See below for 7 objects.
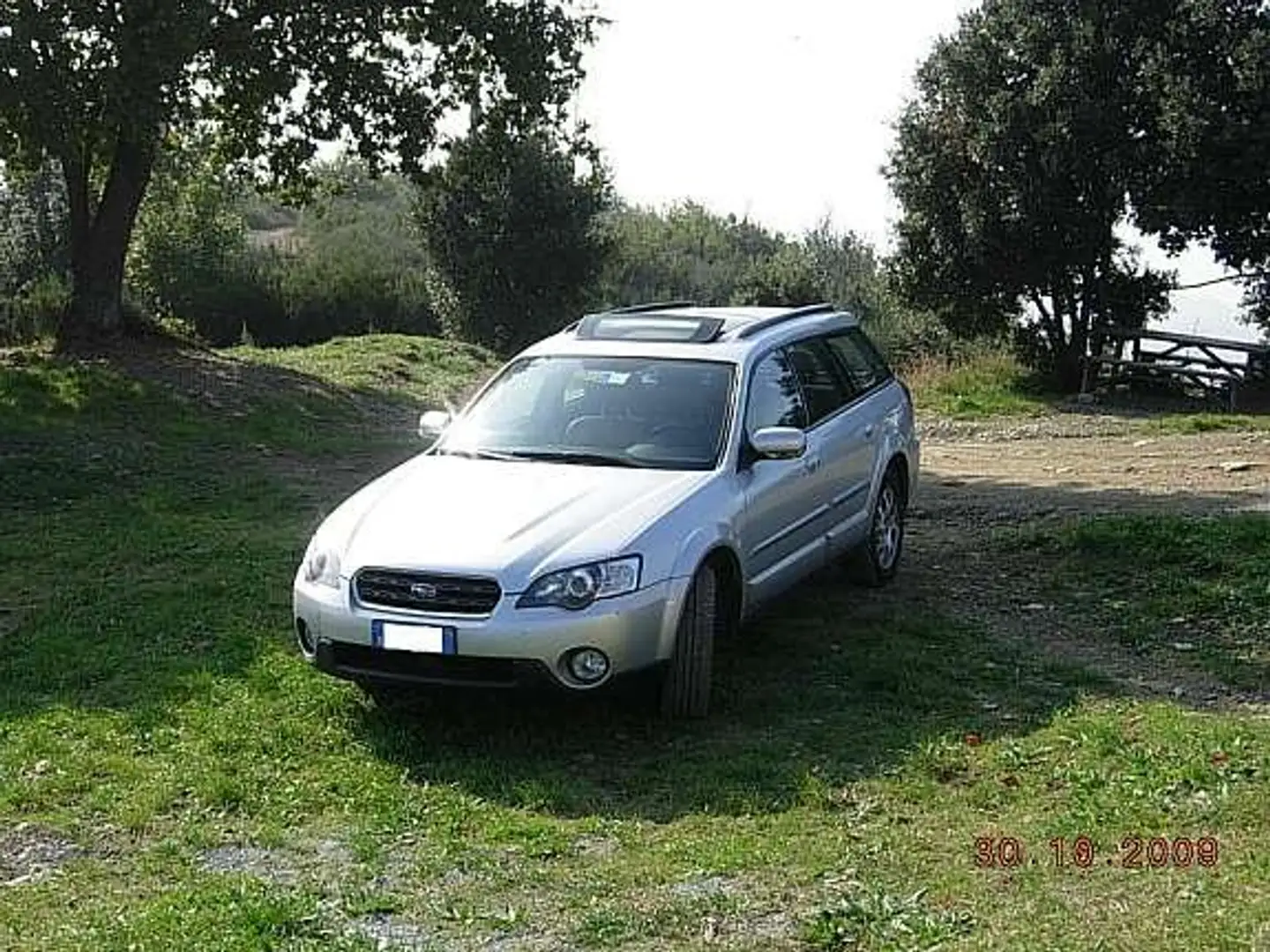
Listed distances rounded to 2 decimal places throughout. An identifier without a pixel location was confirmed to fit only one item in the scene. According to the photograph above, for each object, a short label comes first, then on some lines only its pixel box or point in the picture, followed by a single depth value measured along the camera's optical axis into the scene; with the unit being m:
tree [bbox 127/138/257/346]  34.47
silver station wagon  6.21
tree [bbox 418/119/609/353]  32.06
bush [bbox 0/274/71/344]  20.86
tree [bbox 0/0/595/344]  15.28
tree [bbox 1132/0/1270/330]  19.44
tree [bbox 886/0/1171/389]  20.84
